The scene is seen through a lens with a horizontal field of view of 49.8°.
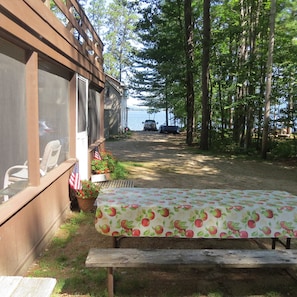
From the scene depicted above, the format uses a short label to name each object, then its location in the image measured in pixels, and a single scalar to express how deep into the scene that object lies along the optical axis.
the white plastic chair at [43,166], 3.17
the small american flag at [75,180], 5.32
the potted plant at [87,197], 5.20
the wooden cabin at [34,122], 2.95
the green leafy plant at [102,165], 7.49
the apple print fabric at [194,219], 3.08
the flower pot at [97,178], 7.02
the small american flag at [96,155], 8.05
